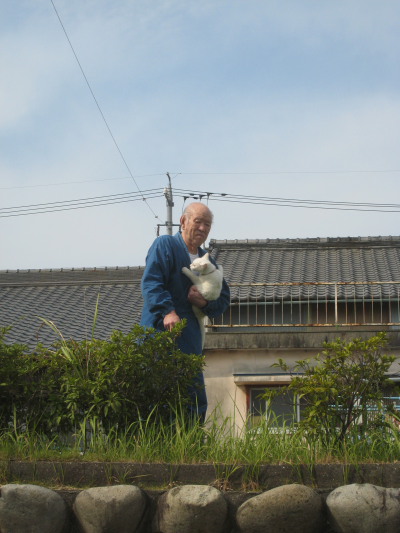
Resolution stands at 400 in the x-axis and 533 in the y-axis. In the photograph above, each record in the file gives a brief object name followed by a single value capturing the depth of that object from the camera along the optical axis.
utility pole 24.33
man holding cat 5.50
